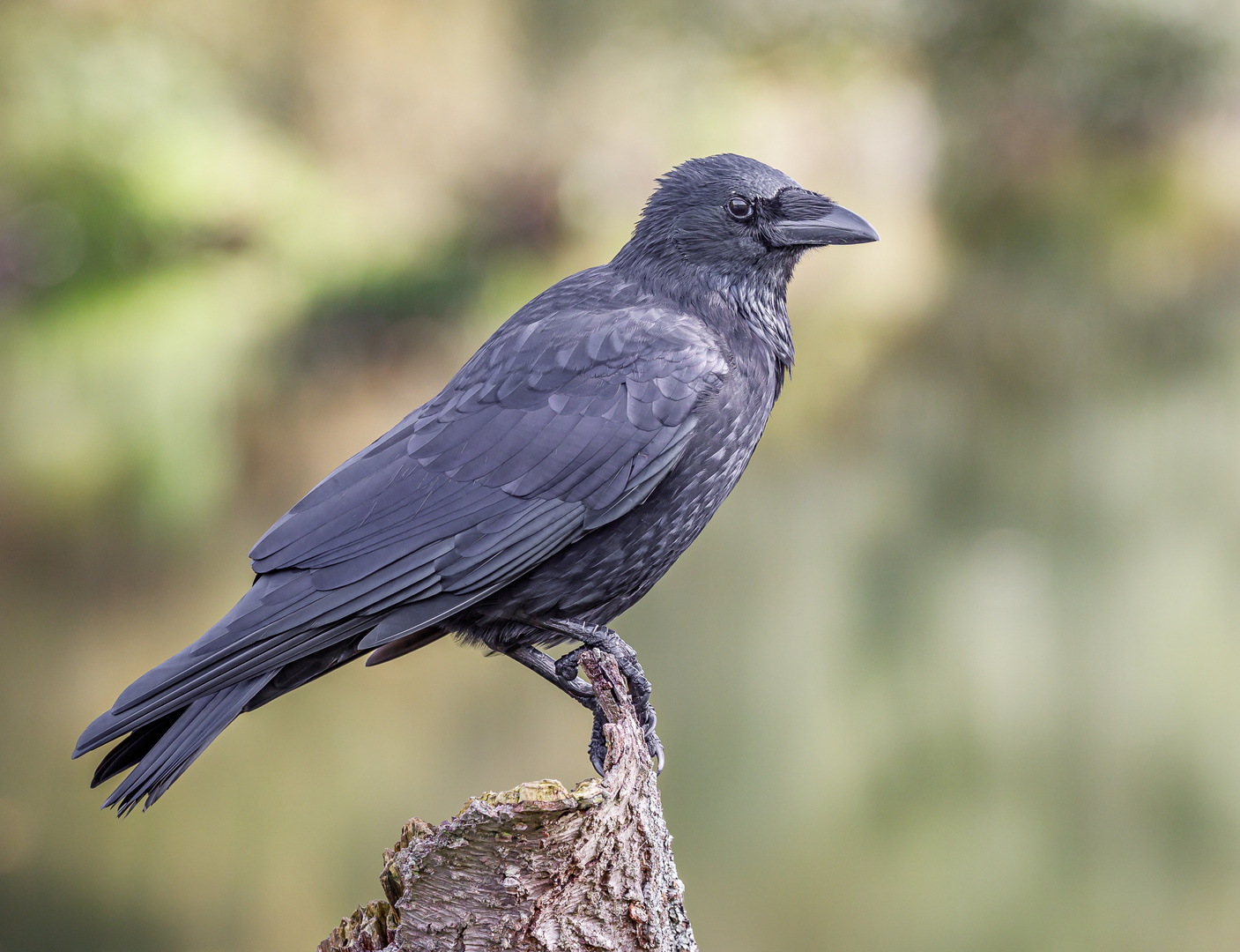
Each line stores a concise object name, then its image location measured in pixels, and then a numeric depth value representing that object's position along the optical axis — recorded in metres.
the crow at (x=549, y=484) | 10.31
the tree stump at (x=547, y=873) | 10.29
